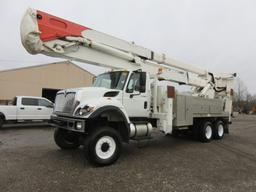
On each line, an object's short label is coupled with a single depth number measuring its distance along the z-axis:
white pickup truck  10.95
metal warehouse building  19.05
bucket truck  4.81
